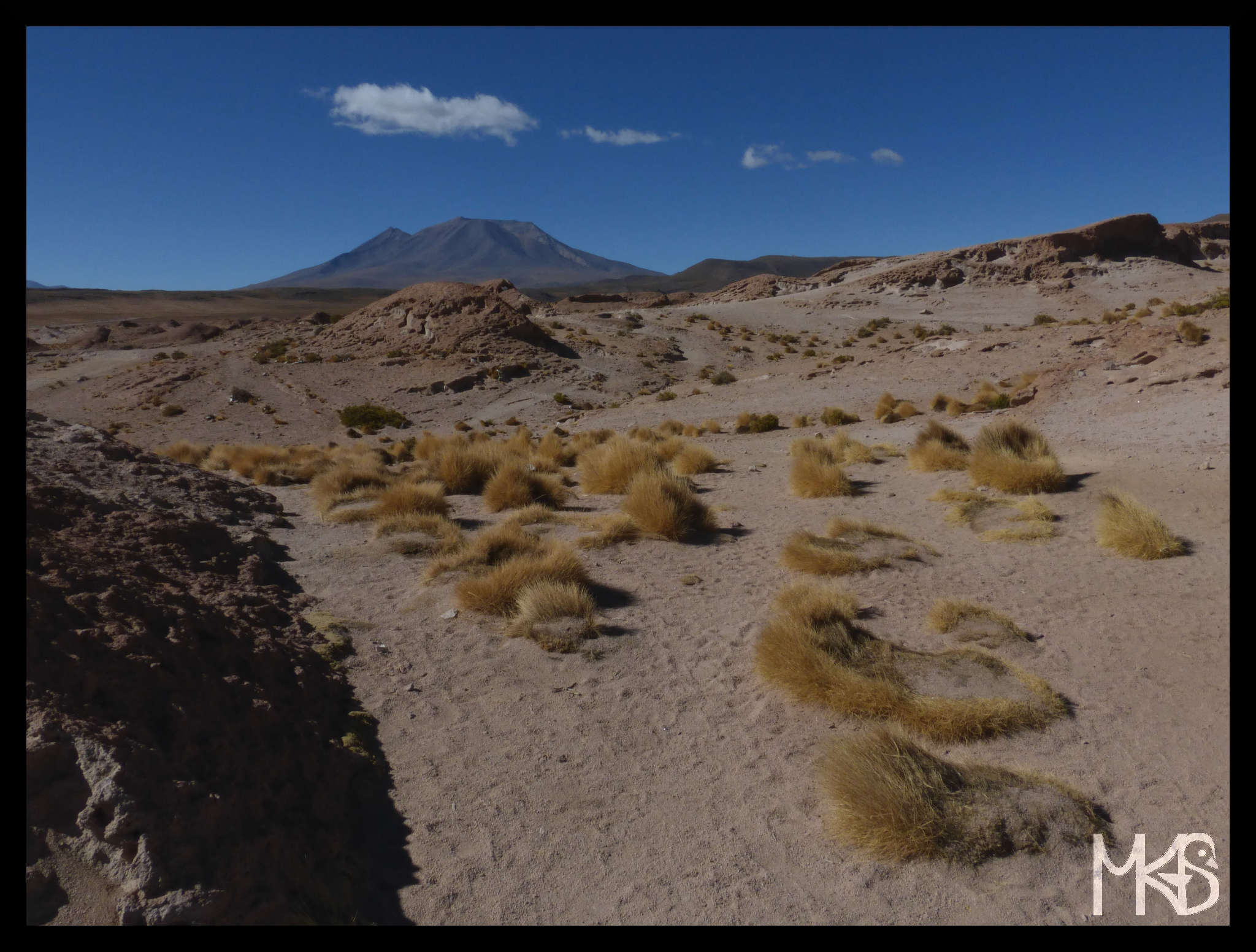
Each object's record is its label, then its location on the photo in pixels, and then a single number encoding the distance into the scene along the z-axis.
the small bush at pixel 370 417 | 22.83
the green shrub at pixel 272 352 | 31.38
